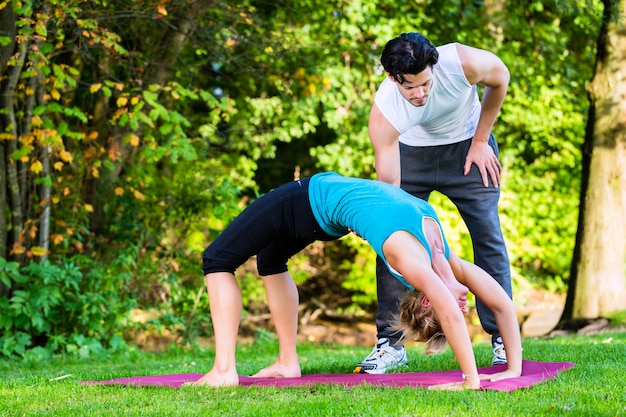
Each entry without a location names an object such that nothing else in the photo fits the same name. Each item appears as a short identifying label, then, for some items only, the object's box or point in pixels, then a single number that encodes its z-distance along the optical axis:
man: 8.42
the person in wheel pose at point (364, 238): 6.83
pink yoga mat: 7.34
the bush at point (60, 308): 13.43
